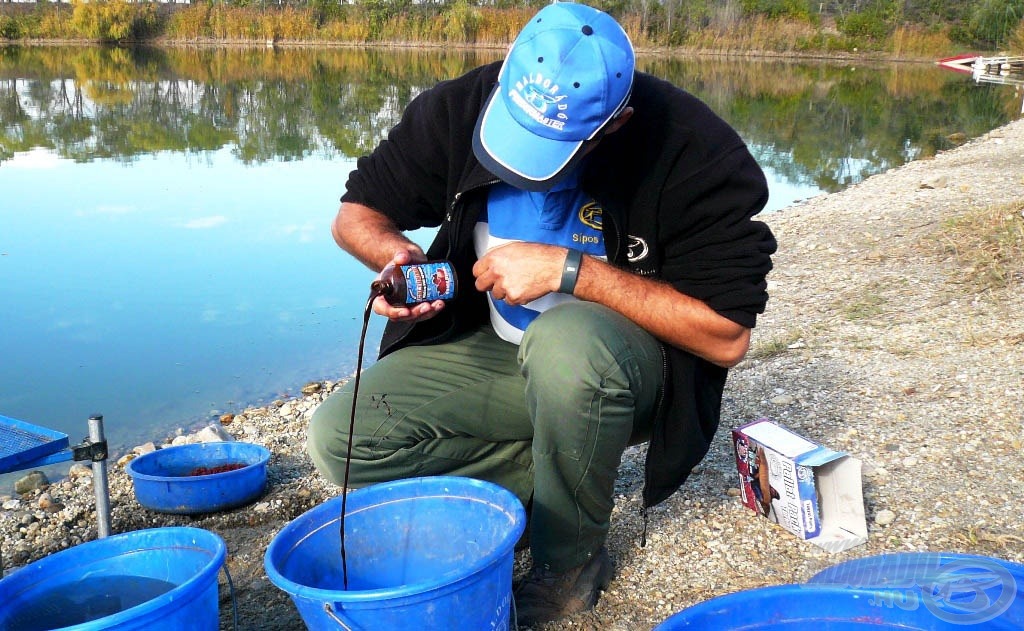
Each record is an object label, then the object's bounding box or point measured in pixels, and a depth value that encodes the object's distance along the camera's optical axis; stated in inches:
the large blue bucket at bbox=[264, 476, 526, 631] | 59.2
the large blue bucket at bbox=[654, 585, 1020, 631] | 57.3
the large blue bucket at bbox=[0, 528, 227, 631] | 65.1
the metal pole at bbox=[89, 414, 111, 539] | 79.7
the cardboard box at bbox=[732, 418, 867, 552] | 91.2
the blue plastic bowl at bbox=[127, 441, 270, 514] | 108.6
